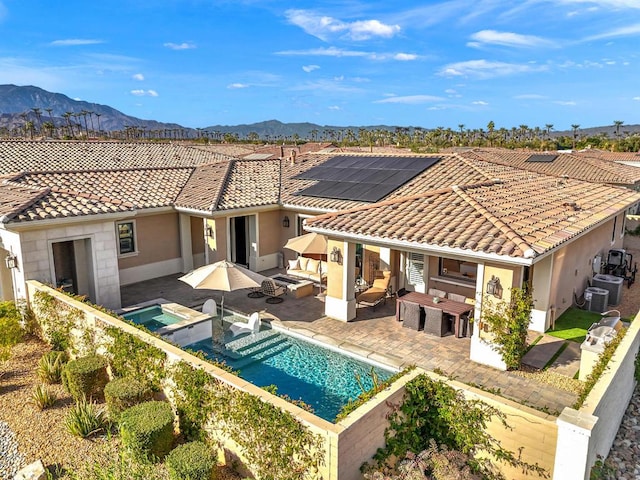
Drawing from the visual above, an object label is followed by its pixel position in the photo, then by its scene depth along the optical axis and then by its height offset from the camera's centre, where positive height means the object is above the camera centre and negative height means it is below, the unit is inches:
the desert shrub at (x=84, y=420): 369.7 -219.0
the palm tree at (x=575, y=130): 4025.6 +192.8
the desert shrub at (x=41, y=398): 408.2 -220.1
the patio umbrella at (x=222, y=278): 578.2 -162.0
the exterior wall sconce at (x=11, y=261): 568.7 -135.6
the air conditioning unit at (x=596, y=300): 681.6 -220.6
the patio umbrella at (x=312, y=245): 722.8 -147.9
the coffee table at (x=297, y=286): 745.6 -223.6
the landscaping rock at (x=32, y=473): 314.5 -221.5
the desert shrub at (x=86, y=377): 415.5 -205.6
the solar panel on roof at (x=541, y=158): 1520.2 -23.9
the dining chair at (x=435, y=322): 580.7 -216.3
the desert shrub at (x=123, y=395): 375.2 -199.8
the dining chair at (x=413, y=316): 601.9 -216.1
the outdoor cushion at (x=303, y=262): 836.6 -202.4
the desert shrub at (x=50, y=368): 458.0 -216.7
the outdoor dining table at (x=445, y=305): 574.4 -197.7
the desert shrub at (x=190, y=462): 294.5 -202.6
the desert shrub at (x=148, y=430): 328.8 -201.4
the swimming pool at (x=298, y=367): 459.8 -241.6
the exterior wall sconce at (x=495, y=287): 480.1 -141.0
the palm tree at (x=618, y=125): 4691.4 +264.5
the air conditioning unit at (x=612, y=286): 716.0 -209.4
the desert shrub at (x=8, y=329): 494.0 -194.4
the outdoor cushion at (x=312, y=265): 817.7 -203.4
